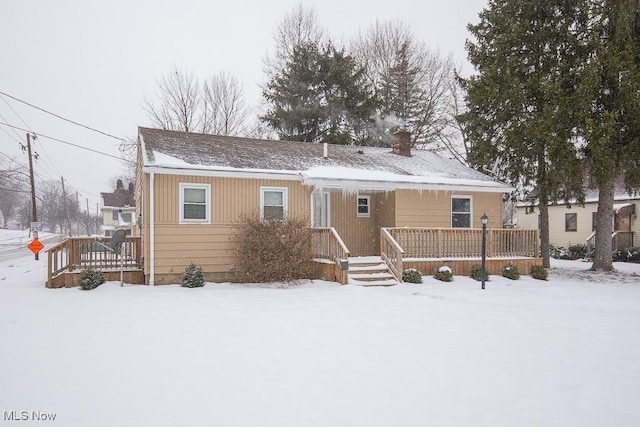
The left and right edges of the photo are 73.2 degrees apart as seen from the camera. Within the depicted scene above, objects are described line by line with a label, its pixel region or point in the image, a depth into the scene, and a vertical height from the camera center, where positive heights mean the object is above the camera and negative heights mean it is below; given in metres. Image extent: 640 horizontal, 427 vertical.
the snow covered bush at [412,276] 11.54 -1.67
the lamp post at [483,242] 11.03 -0.73
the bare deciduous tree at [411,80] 26.48 +8.54
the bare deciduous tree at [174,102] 28.77 +7.57
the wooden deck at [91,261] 10.69 -1.22
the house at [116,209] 45.75 +0.67
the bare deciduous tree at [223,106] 29.69 +7.58
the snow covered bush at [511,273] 12.67 -1.73
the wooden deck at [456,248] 12.41 -1.03
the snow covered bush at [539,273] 12.95 -1.77
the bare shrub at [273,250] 10.73 -0.88
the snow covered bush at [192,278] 10.71 -1.57
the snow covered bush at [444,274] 12.00 -1.68
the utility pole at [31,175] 26.31 +2.44
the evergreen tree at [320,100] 24.97 +6.73
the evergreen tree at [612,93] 12.85 +3.68
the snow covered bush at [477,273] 12.41 -1.71
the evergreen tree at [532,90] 13.62 +4.18
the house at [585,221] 20.97 -0.38
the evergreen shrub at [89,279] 10.12 -1.54
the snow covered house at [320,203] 11.28 +0.34
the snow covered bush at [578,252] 21.78 -1.92
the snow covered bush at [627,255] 19.48 -1.88
